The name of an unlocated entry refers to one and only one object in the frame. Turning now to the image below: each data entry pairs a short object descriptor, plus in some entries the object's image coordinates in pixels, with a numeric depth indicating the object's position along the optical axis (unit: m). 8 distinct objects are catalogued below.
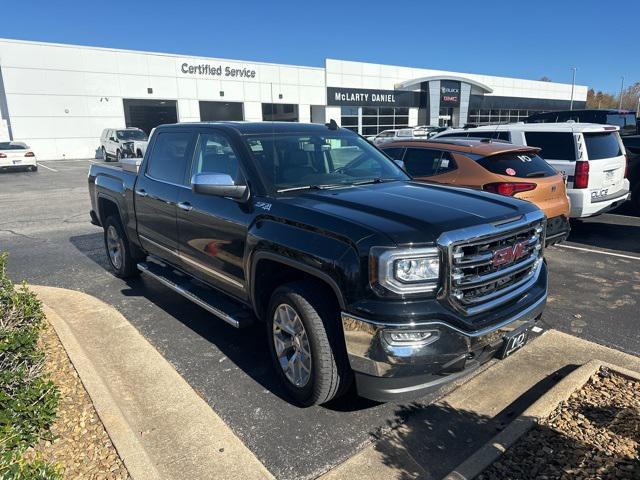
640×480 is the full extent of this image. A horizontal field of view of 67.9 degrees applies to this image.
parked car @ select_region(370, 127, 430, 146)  26.21
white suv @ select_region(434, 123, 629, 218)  7.57
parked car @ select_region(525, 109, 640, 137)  13.73
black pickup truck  2.70
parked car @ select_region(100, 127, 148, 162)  25.55
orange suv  6.13
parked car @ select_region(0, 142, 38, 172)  22.19
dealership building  29.31
